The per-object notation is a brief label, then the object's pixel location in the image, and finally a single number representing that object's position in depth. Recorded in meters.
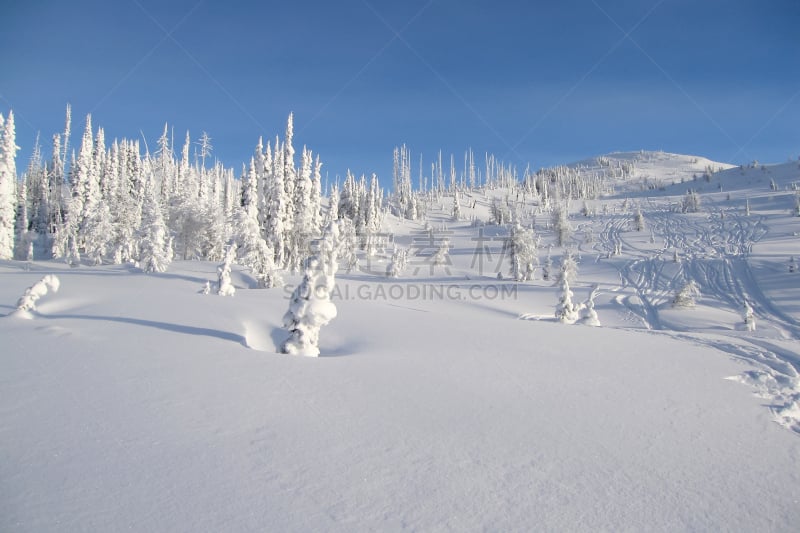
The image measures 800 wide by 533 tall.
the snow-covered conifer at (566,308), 19.84
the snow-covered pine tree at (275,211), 35.94
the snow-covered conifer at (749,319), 21.39
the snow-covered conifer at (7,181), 35.38
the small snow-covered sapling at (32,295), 10.66
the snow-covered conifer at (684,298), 27.17
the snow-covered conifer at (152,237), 32.22
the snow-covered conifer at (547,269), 44.03
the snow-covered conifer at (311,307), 8.65
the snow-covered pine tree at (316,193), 49.30
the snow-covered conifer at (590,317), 18.47
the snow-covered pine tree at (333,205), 36.76
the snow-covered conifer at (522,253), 42.28
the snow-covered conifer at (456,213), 106.25
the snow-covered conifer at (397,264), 44.72
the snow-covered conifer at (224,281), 18.41
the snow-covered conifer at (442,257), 53.97
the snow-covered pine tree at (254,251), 29.31
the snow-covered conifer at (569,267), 34.06
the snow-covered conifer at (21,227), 51.62
